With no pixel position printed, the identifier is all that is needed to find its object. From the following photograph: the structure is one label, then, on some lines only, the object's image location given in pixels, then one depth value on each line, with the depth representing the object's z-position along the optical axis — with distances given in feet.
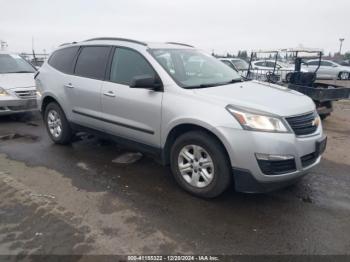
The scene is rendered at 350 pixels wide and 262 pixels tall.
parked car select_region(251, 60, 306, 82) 42.59
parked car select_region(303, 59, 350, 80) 74.95
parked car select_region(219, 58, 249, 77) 54.88
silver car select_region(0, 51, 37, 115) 24.94
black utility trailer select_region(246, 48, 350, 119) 24.38
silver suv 10.94
